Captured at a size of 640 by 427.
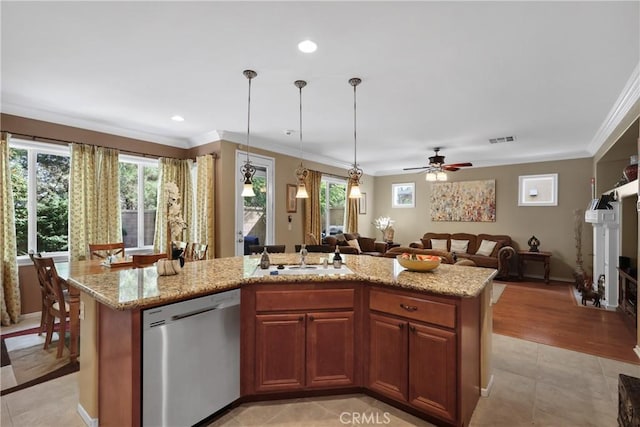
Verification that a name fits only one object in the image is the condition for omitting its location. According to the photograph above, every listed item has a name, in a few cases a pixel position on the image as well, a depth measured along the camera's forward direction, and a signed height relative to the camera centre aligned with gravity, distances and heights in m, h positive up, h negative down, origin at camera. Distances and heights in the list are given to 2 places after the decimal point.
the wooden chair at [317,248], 4.43 -0.49
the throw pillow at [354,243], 7.28 -0.69
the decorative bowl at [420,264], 2.38 -0.39
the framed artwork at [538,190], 6.83 +0.55
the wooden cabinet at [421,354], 1.93 -0.93
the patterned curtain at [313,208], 6.43 +0.11
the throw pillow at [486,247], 6.93 -0.75
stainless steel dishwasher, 1.73 -0.89
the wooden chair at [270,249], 4.32 -0.51
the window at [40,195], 3.96 +0.23
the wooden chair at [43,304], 3.21 -0.95
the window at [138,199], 4.95 +0.23
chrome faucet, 2.67 -0.40
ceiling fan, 5.70 +0.92
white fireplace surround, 4.56 -0.48
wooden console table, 6.36 -0.91
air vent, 5.23 +1.28
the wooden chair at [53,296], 2.90 -0.81
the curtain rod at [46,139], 3.83 +0.95
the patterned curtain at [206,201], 4.97 +0.19
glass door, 5.21 +0.08
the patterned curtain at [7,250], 3.65 -0.45
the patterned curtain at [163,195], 5.14 +0.31
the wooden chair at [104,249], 3.97 -0.47
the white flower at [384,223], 8.84 -0.26
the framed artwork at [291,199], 6.11 +0.28
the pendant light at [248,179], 2.93 +0.35
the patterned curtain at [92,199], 4.15 +0.19
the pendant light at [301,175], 3.04 +0.37
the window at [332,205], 7.59 +0.22
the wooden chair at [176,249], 2.43 -0.29
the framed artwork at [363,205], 8.68 +0.24
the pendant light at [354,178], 3.01 +0.35
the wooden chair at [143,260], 3.18 -0.48
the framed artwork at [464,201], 7.50 +0.32
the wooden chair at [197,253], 4.13 -0.54
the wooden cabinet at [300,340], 2.23 -0.92
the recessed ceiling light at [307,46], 2.39 +1.31
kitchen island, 1.91 -0.78
